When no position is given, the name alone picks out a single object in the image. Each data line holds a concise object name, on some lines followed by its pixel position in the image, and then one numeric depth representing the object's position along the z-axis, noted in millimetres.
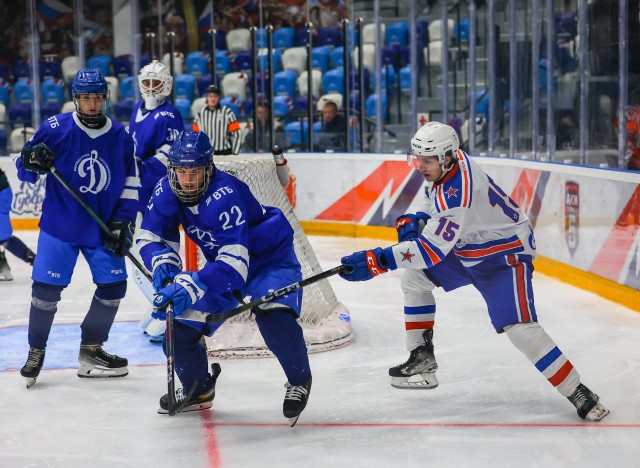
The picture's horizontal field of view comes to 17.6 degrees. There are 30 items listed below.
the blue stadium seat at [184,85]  18805
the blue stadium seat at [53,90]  18327
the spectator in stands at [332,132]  16506
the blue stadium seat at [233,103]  18085
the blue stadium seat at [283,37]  18074
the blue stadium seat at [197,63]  18775
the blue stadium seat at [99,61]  18656
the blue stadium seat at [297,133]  16984
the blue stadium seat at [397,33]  15745
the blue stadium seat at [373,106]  16298
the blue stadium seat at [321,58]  17193
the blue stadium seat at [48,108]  18417
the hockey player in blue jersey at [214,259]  5757
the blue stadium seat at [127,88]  18670
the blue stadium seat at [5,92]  18626
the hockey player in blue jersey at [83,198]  7205
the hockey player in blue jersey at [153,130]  8522
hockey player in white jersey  6235
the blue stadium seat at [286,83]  17850
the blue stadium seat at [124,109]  18700
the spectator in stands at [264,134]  17268
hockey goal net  8097
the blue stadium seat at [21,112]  18327
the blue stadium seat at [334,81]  17059
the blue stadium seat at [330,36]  17088
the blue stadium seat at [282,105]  17850
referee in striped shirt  15018
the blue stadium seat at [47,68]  18268
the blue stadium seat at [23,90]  18208
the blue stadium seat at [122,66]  18700
